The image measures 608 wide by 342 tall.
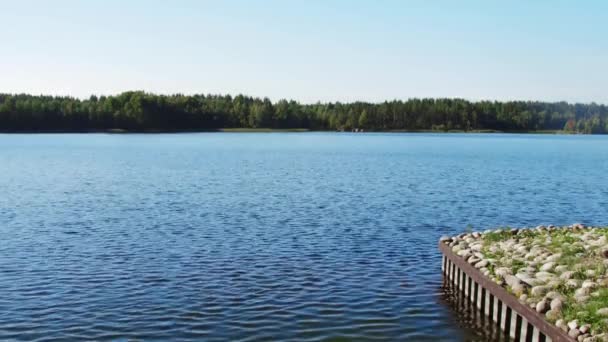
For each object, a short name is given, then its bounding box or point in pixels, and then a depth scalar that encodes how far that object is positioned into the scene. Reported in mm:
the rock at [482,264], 18803
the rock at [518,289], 15672
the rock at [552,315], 13597
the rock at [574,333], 12469
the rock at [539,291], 15227
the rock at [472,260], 19453
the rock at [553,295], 14815
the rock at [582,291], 14691
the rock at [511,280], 16266
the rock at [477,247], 21109
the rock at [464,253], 20438
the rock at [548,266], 17344
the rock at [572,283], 15439
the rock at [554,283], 15648
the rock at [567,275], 16200
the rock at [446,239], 23161
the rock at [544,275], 16375
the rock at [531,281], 16027
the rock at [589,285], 15000
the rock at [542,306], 14180
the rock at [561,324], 12898
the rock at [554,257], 18233
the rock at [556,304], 13872
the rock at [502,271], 17219
